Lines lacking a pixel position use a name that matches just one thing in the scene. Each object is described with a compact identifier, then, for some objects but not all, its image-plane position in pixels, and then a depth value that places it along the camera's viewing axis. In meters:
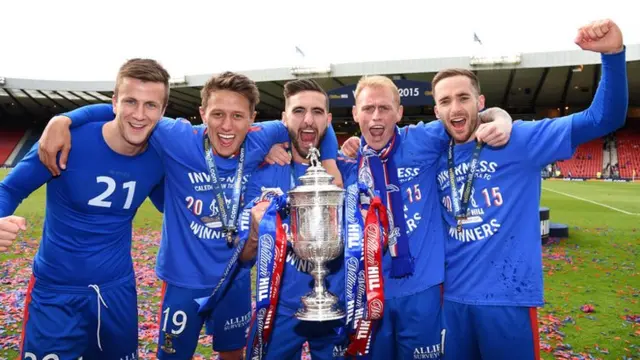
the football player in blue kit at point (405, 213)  2.55
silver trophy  2.08
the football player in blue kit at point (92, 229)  2.50
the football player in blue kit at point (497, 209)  2.49
